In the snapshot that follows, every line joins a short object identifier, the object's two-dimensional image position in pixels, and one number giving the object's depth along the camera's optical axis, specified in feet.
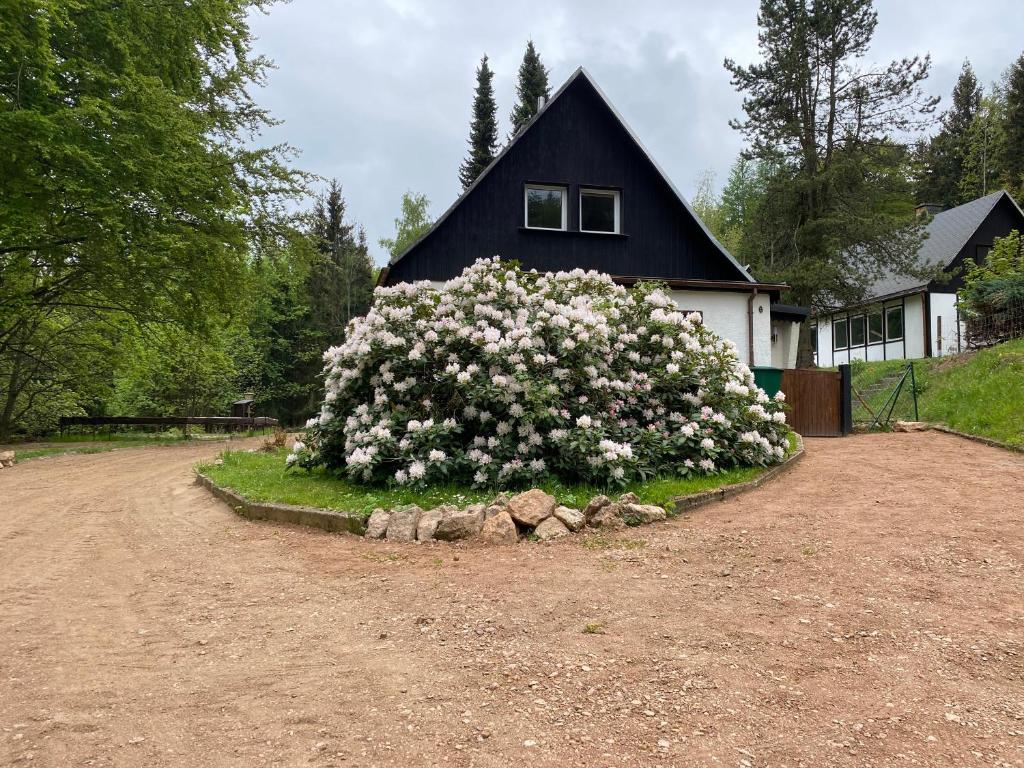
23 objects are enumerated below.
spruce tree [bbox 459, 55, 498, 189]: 124.47
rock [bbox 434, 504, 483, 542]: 17.40
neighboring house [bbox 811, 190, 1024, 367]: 83.15
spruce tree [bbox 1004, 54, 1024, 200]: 115.85
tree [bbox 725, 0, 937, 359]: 69.46
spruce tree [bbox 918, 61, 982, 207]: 139.33
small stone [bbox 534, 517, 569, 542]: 17.20
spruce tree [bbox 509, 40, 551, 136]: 119.24
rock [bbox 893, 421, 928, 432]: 41.07
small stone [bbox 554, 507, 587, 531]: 17.58
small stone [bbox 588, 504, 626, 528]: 17.93
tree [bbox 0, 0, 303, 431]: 36.37
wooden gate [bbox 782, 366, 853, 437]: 42.50
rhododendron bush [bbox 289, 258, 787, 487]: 21.31
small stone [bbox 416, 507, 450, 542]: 17.48
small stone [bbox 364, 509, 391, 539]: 17.95
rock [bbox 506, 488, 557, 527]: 17.60
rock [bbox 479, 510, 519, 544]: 16.98
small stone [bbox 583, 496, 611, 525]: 18.35
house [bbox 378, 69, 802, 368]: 48.80
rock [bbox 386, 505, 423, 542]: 17.61
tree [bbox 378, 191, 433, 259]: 124.77
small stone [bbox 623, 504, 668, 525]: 18.26
